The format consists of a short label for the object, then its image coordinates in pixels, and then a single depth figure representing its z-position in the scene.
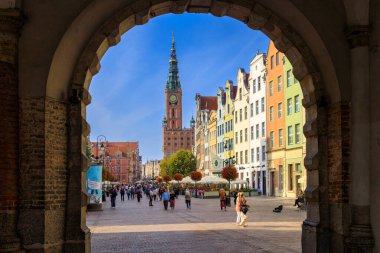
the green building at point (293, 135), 52.28
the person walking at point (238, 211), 22.17
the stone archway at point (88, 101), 10.22
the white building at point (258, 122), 63.38
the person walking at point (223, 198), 33.38
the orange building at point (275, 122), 57.22
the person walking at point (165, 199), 36.62
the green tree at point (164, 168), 144.50
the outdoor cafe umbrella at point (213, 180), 53.24
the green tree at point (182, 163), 124.62
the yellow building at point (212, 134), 91.88
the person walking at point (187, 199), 37.15
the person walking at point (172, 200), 37.31
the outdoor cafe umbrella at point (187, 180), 62.84
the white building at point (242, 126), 70.44
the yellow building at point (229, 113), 77.94
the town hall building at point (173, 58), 191.12
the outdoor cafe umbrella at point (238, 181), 54.31
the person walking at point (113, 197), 39.71
